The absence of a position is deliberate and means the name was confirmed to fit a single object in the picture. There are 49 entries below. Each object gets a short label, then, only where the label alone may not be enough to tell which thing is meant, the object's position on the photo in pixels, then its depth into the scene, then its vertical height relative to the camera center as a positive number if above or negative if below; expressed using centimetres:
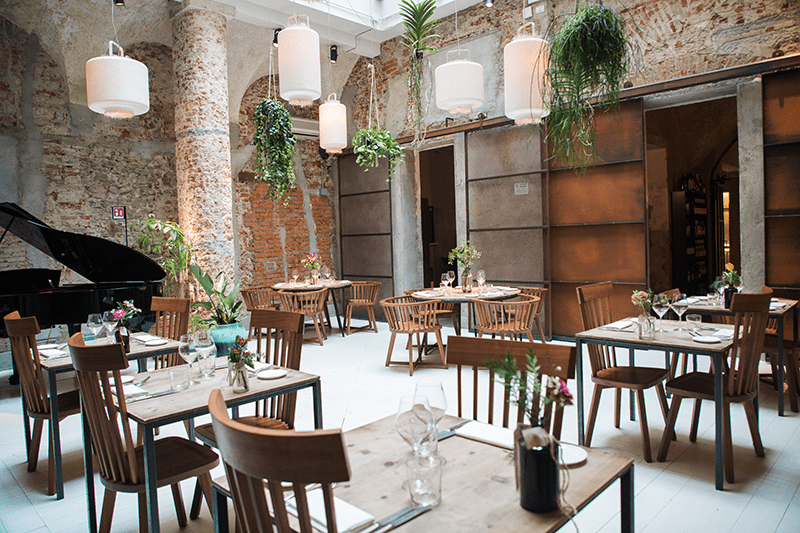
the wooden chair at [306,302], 735 -63
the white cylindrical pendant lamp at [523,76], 389 +130
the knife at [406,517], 122 -63
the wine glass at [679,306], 364 -42
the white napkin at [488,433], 171 -62
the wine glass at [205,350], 252 -44
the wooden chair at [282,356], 272 -56
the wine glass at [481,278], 660 -34
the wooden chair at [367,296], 847 -68
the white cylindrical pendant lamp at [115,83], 432 +149
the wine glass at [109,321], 351 -38
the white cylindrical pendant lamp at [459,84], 491 +157
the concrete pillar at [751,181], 557 +65
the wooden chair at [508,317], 541 -69
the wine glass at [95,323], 356 -40
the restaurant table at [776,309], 394 -54
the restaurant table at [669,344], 289 -57
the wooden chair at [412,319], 582 -74
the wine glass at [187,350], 249 -42
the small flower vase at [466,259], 645 -9
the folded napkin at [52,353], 341 -58
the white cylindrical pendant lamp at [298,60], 436 +164
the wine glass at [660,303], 350 -39
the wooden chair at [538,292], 602 -51
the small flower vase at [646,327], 324 -50
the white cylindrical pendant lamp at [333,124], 680 +171
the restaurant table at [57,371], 307 -62
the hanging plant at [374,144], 784 +165
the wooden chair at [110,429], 213 -68
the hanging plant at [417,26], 552 +239
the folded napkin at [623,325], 349 -53
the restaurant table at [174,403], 206 -61
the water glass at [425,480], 133 -58
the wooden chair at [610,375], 327 -84
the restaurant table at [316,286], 779 -43
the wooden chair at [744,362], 297 -68
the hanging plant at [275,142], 738 +165
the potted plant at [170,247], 714 +21
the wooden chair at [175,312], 416 -40
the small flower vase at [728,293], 438 -42
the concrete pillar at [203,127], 699 +180
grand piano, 506 -15
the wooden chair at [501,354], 191 -40
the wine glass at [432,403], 141 -41
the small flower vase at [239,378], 236 -53
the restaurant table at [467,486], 124 -63
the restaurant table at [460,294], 588 -50
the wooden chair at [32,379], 313 -69
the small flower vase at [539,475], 125 -54
